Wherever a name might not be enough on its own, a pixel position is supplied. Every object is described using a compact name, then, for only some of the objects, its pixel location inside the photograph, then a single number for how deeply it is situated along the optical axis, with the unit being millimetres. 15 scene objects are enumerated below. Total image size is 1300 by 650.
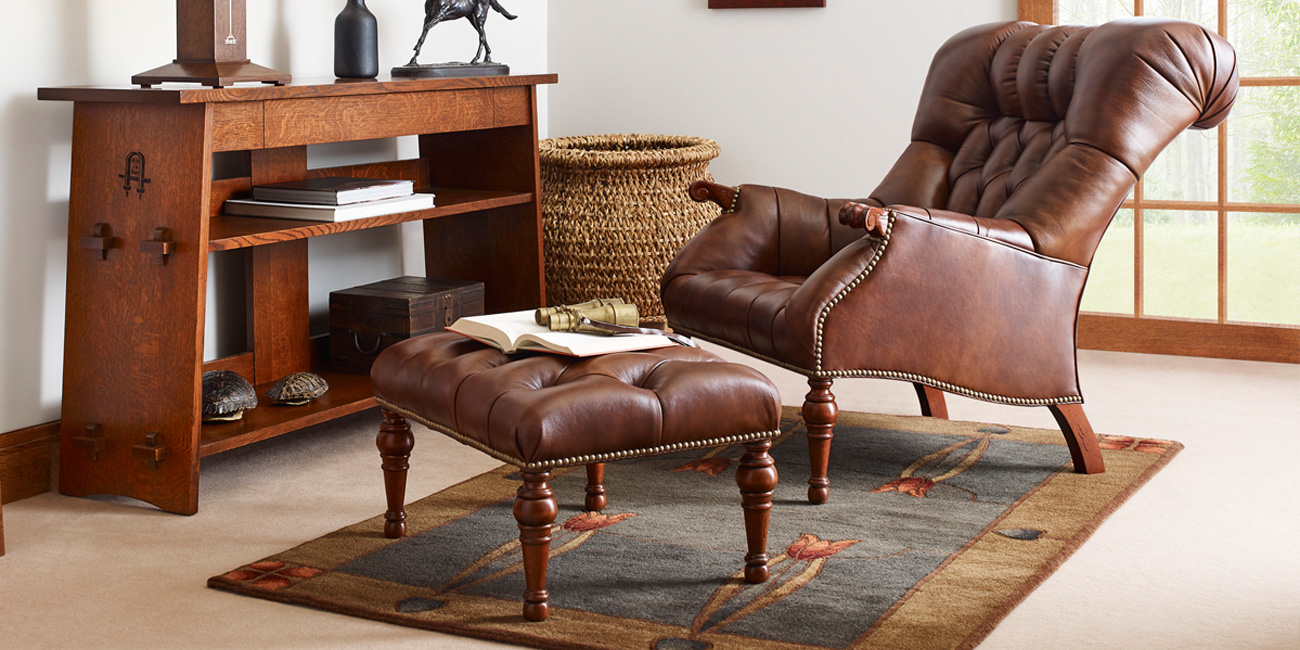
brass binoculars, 2303
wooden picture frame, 4465
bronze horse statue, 3553
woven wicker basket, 4055
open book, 2205
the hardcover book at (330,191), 2977
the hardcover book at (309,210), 2949
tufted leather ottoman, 1944
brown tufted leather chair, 2578
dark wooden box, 3227
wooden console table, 2580
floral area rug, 1993
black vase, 3318
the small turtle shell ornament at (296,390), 2963
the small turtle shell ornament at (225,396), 2746
